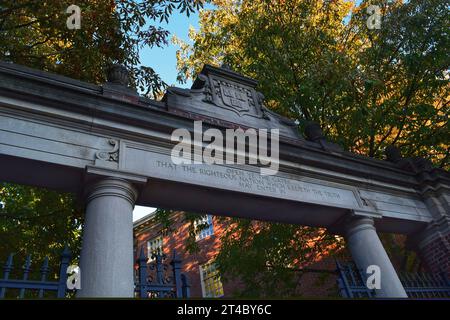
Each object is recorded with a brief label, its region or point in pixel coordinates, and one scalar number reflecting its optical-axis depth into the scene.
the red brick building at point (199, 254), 20.86
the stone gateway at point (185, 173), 4.89
